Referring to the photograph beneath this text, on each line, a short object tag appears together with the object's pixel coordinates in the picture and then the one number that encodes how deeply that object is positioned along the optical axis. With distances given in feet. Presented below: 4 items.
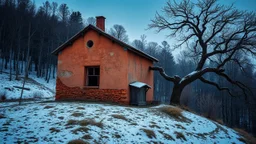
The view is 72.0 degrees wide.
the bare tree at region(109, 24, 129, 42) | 121.19
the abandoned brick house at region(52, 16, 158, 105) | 39.50
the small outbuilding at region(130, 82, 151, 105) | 39.66
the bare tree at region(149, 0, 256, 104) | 44.86
